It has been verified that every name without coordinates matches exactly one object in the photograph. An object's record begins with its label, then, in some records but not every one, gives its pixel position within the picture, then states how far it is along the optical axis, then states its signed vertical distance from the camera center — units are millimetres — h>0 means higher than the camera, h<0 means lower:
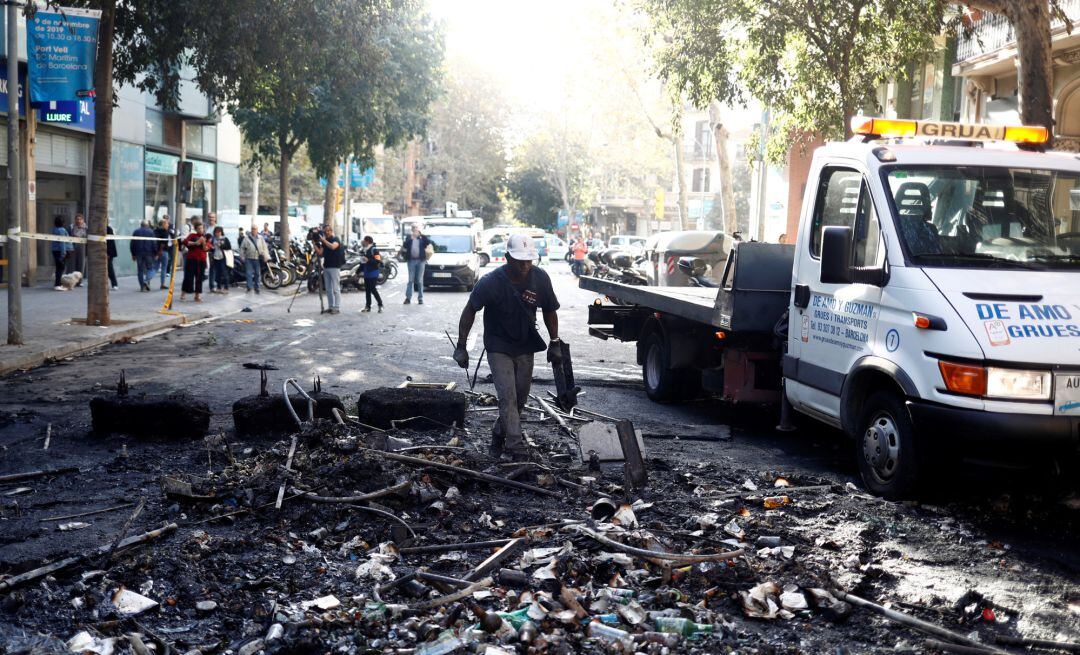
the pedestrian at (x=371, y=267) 22203 -537
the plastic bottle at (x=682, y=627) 4805 -1676
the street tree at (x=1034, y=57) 11656 +2162
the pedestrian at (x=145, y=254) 25781 -455
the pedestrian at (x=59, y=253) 24794 -453
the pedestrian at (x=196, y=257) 24328 -453
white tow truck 6121 -295
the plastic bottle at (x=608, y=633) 4672 -1675
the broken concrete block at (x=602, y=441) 7855 -1418
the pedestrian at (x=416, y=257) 24859 -339
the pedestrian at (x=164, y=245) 26656 -227
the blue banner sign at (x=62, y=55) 15492 +2554
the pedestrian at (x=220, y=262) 26953 -615
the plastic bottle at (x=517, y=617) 4820 -1673
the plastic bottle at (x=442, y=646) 4492 -1677
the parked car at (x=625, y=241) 52812 +324
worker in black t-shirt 8211 -629
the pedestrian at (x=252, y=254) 27656 -406
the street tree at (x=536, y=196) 91500 +4151
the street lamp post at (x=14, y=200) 14289 +437
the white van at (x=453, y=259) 31891 -473
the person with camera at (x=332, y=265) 21766 -504
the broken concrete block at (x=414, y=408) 9000 -1385
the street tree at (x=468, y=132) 84875 +8852
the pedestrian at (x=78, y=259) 26953 -633
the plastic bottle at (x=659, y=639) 4664 -1680
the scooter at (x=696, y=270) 11922 -244
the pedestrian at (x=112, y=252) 26181 -454
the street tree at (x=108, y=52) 16750 +3015
